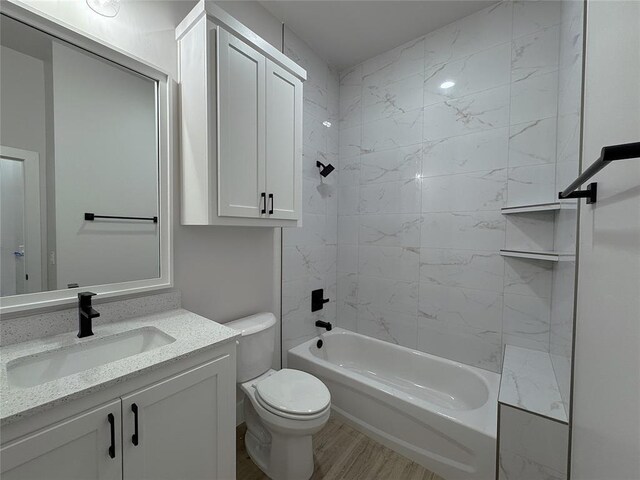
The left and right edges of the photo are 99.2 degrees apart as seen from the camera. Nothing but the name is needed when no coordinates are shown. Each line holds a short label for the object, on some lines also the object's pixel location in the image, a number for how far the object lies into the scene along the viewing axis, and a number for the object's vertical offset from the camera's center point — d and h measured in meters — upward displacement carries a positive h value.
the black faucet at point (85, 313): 1.08 -0.34
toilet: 1.35 -0.89
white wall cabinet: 1.30 +0.57
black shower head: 2.36 +0.55
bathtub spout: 2.35 -0.81
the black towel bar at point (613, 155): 0.44 +0.14
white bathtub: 1.43 -1.09
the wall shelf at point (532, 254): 1.51 -0.12
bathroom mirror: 1.02 +0.27
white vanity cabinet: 0.71 -0.65
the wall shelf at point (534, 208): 1.51 +0.16
